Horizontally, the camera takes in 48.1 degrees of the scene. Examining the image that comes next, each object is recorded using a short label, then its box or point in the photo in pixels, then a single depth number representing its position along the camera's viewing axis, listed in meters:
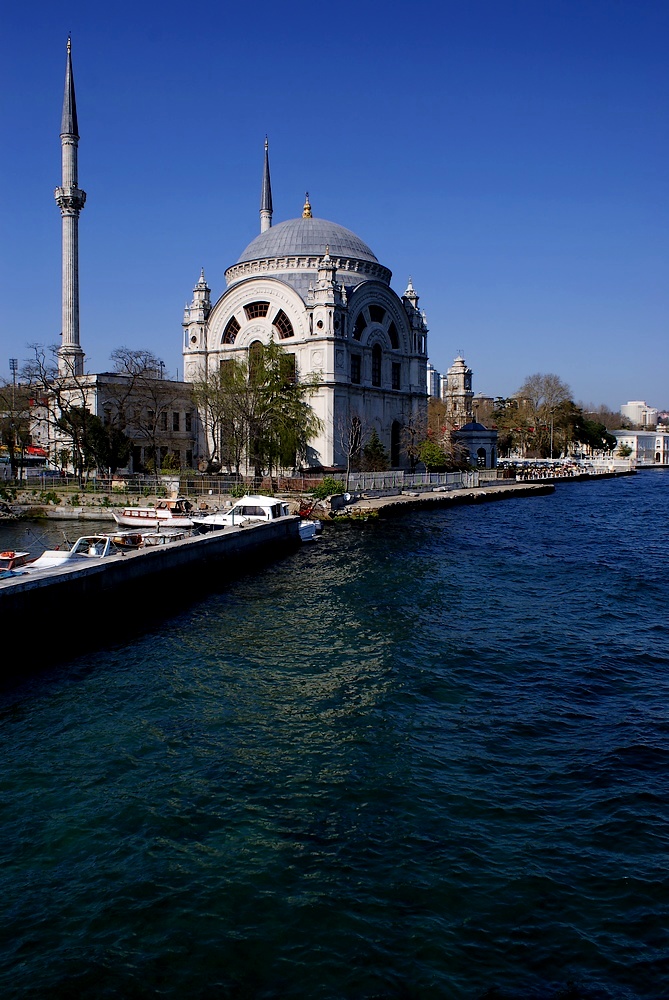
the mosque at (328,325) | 48.44
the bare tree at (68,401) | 44.41
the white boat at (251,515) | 29.14
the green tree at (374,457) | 49.94
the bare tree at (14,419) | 47.26
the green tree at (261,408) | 44.69
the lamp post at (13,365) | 78.94
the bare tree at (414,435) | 56.10
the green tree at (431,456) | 55.03
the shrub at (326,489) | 38.16
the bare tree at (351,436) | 49.06
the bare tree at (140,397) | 48.19
